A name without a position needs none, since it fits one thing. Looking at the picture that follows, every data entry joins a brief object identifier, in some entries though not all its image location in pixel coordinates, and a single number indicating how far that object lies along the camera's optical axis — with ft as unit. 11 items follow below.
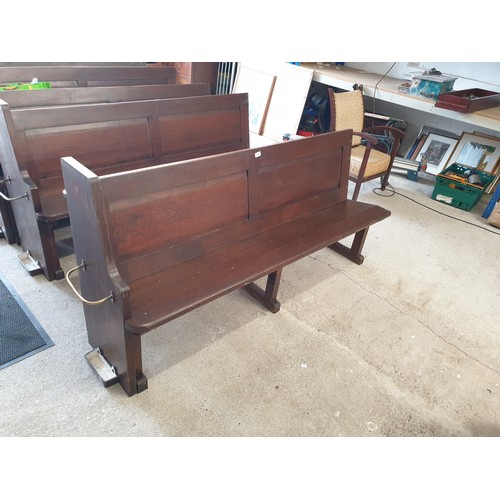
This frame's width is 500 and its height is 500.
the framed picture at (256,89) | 13.96
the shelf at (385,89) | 10.12
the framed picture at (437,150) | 13.02
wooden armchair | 10.02
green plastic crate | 11.10
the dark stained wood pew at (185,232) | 4.42
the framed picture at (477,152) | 12.07
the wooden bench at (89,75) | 8.80
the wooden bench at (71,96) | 6.97
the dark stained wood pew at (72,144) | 6.11
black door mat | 5.53
